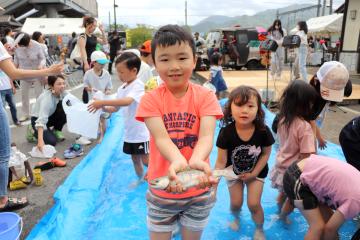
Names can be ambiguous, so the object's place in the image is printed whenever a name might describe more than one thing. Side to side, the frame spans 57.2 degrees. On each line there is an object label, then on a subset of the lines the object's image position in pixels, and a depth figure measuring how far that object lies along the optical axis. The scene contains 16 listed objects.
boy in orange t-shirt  1.57
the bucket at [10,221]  2.18
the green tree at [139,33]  69.94
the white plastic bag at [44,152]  4.59
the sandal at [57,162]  4.18
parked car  15.44
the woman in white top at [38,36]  8.57
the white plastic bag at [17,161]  3.45
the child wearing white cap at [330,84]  2.65
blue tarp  2.64
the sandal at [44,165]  4.06
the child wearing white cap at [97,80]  5.18
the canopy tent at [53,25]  21.88
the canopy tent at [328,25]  19.25
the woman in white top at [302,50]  8.96
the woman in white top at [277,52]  9.50
